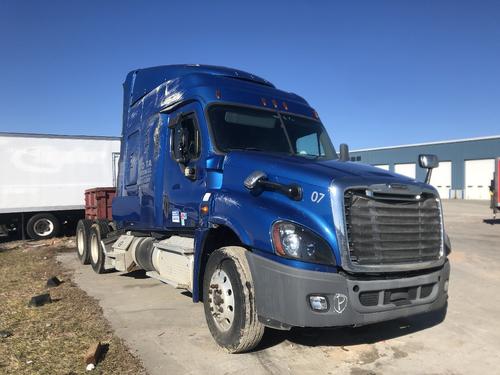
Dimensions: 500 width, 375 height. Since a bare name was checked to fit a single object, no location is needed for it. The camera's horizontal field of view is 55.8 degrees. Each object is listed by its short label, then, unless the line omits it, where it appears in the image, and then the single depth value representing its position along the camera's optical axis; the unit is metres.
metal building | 42.38
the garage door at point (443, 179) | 45.84
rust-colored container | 10.87
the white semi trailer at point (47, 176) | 15.85
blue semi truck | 4.14
